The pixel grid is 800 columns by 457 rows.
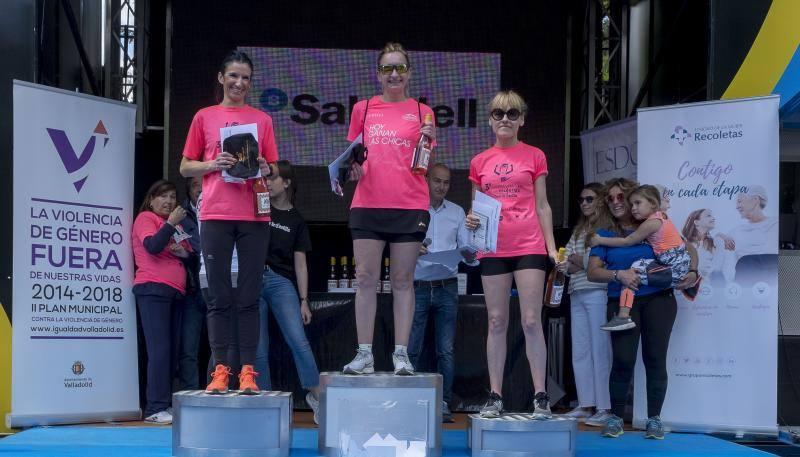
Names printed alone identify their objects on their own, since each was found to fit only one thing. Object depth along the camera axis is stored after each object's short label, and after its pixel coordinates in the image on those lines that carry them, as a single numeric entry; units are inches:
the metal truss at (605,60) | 319.9
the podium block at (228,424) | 163.9
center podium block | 164.2
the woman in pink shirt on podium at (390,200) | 178.2
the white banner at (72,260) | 231.0
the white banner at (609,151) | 284.4
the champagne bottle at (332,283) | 276.8
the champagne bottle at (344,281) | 278.1
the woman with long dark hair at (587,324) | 243.1
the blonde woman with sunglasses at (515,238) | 186.7
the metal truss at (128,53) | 307.9
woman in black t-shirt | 243.8
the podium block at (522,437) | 169.2
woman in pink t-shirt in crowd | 242.4
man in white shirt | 254.7
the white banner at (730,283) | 228.2
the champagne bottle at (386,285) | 286.4
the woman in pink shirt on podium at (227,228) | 174.1
